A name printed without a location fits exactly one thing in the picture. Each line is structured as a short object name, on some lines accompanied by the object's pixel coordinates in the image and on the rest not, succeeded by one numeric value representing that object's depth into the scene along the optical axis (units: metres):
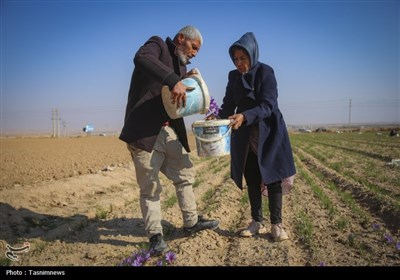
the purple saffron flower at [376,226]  3.94
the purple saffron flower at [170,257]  2.98
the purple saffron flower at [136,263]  2.82
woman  3.31
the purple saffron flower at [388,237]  3.37
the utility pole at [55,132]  74.07
